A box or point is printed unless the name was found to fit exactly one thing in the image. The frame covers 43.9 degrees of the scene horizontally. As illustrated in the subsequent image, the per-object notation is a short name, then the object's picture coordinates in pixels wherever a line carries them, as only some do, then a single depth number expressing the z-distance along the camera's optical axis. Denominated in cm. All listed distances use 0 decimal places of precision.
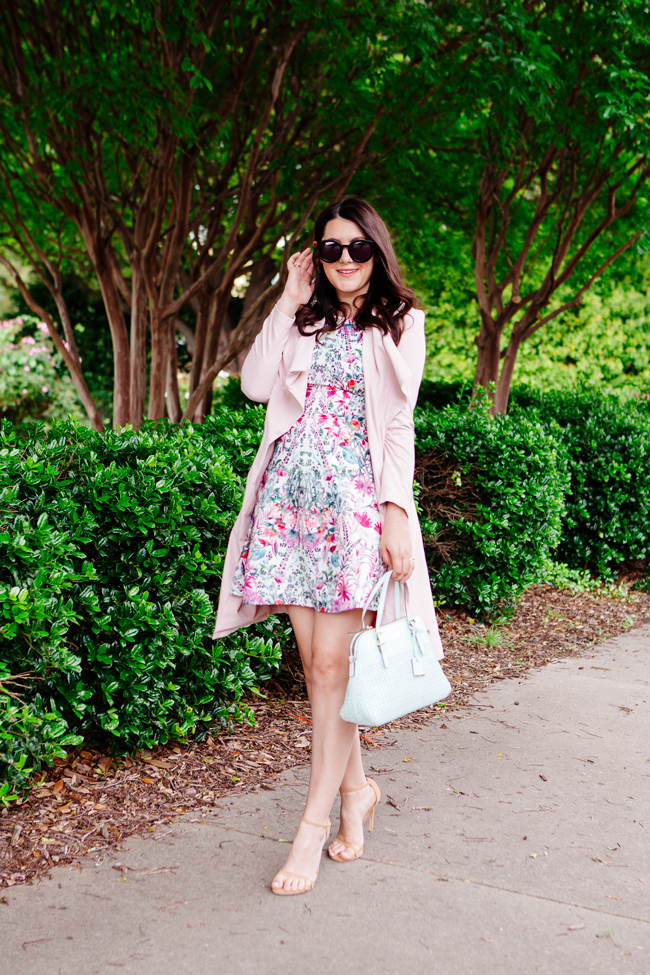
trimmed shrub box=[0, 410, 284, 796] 272
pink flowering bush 1481
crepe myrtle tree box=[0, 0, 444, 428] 625
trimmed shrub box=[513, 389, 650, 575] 664
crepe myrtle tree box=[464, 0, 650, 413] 649
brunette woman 248
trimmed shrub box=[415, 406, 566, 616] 524
